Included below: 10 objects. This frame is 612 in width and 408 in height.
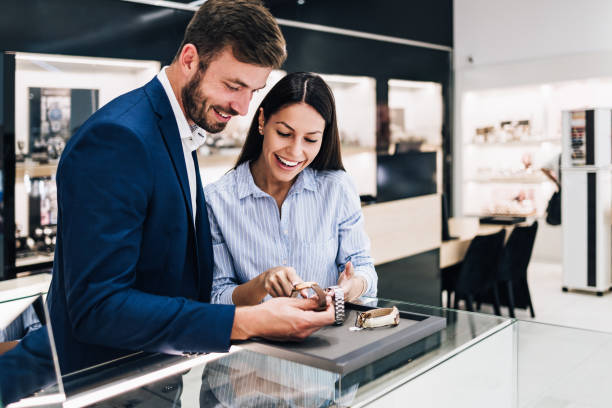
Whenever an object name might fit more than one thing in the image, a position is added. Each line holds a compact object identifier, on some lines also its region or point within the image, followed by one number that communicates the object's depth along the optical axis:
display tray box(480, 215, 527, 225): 5.86
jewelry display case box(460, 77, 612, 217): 7.73
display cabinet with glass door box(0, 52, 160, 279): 3.46
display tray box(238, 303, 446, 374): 0.98
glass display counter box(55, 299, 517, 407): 0.92
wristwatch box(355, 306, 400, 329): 1.16
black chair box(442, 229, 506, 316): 4.44
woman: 1.64
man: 0.95
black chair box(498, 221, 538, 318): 4.88
